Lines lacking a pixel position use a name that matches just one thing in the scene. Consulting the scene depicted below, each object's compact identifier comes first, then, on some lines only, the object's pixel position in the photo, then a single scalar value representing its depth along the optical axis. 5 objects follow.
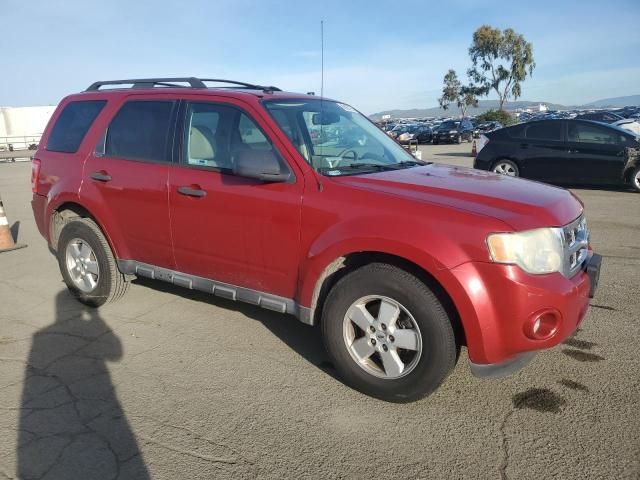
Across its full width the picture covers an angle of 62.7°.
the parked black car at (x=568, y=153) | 10.81
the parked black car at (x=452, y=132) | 32.75
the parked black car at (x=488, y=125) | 37.83
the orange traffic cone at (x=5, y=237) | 7.10
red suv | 2.80
